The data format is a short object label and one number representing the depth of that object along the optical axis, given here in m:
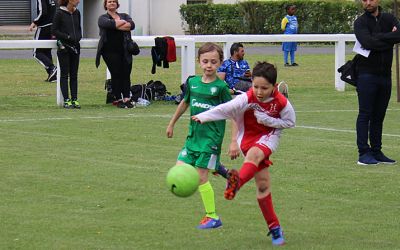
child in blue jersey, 31.83
